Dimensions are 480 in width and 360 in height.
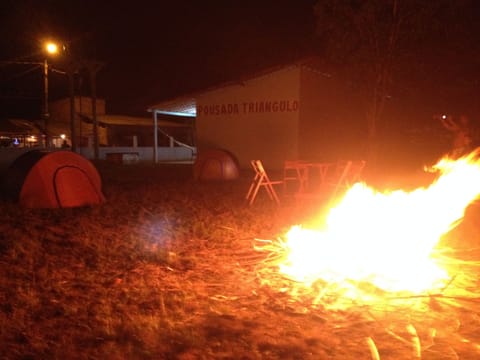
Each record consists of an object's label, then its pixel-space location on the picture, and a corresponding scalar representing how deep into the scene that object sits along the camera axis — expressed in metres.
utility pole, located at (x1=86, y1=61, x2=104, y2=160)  24.06
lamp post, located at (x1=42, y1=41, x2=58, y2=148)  21.92
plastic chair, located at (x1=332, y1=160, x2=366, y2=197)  8.88
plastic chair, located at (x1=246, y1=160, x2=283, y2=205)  9.78
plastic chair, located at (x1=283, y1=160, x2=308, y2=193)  10.17
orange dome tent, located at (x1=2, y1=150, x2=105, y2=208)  8.98
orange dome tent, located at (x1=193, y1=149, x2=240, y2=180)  13.82
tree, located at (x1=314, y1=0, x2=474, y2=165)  12.75
